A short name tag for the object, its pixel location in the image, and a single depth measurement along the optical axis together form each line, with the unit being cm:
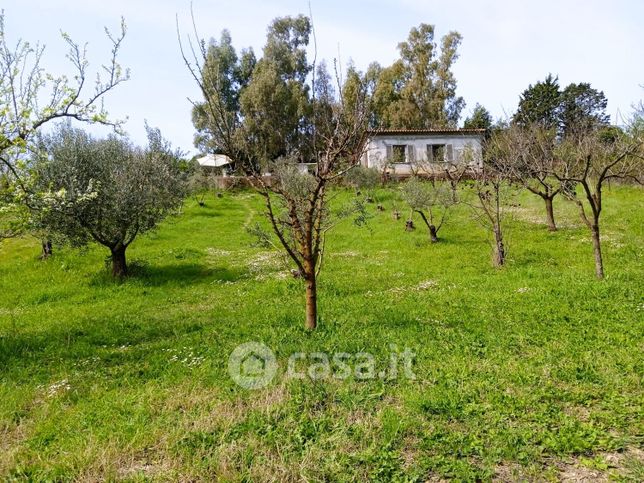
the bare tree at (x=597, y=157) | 1216
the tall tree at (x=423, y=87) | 4738
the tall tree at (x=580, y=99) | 3656
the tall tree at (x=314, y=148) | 730
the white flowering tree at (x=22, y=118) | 871
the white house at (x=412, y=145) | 3706
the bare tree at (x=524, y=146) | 1706
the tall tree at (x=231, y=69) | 4600
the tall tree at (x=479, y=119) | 4559
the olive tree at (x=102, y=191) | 1587
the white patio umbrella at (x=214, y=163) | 4232
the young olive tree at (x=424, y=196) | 2186
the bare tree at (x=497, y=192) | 1566
